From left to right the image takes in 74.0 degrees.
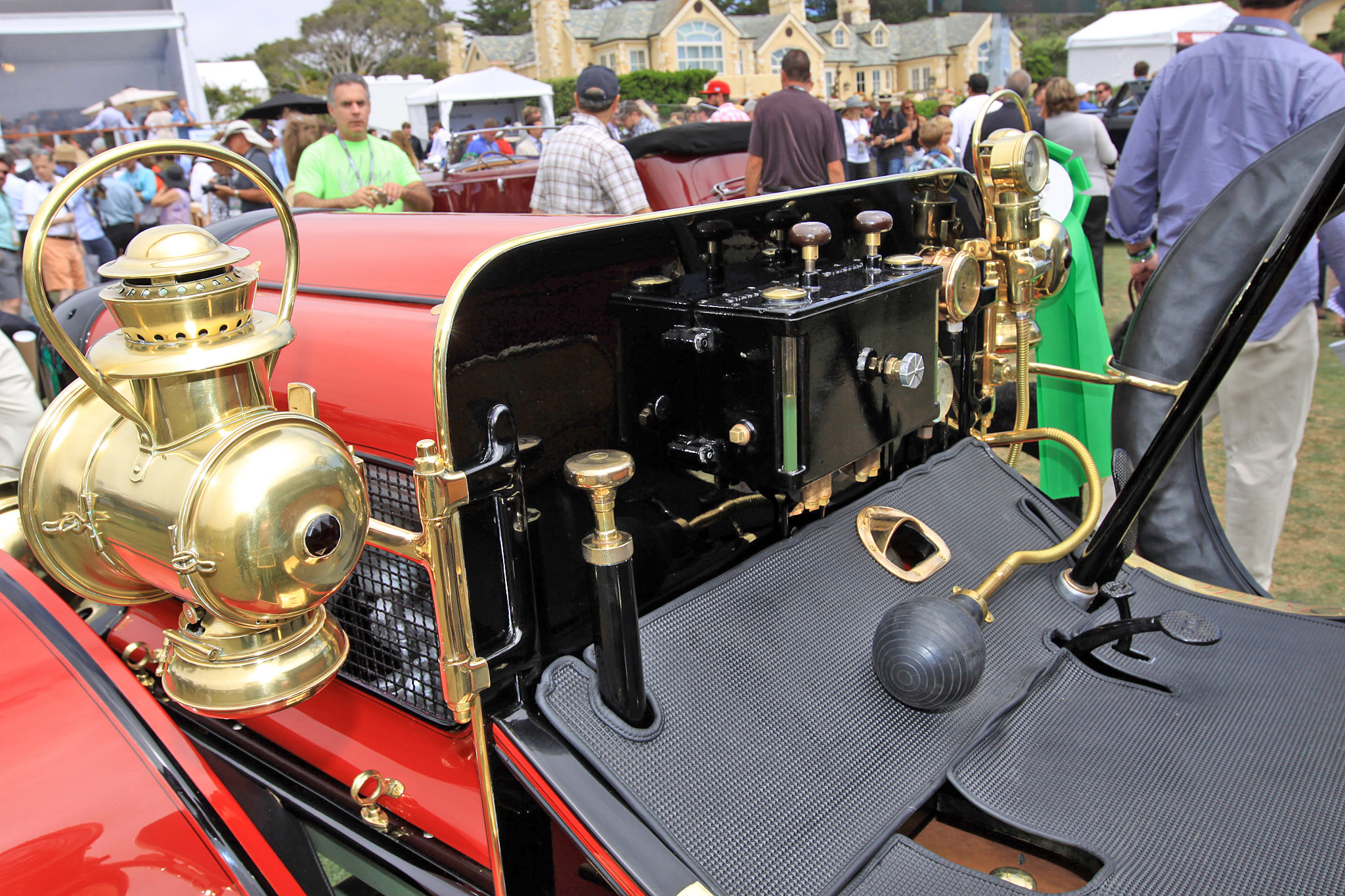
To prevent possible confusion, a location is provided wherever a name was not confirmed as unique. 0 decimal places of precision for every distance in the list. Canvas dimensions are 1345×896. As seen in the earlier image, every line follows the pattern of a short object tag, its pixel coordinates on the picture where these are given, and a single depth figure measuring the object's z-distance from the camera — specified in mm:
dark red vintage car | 4617
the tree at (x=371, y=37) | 62438
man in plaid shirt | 3793
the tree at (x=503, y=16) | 64438
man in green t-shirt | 3801
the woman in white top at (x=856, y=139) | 9531
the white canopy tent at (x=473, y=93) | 22453
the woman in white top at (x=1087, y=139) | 6562
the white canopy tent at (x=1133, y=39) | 18453
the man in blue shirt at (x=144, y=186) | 8625
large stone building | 50375
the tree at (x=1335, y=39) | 24203
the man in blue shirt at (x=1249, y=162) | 2713
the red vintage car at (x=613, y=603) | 1101
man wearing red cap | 9713
